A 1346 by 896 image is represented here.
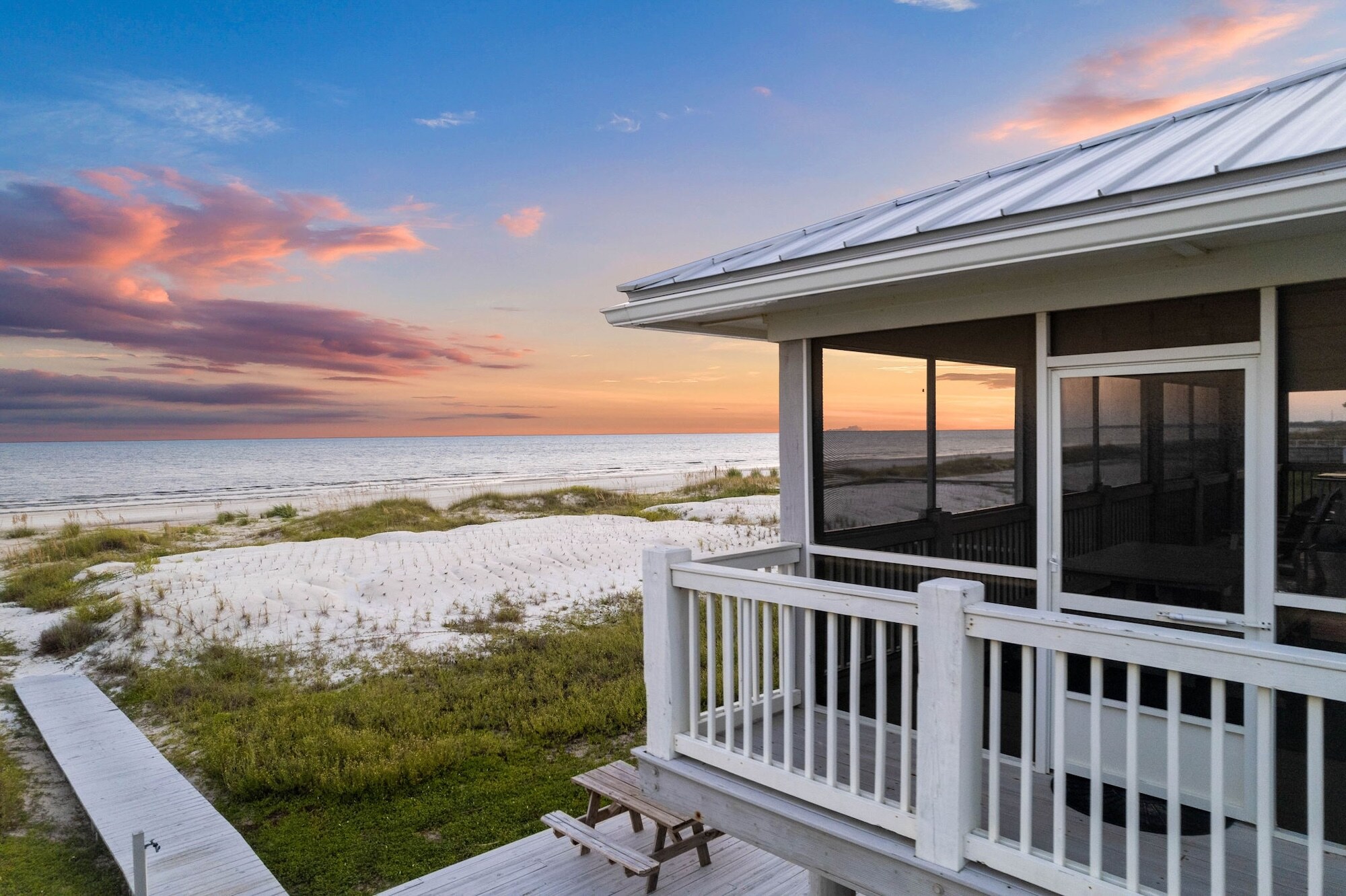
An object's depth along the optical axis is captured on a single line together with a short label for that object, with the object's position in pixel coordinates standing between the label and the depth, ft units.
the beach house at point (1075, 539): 8.86
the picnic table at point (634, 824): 16.43
